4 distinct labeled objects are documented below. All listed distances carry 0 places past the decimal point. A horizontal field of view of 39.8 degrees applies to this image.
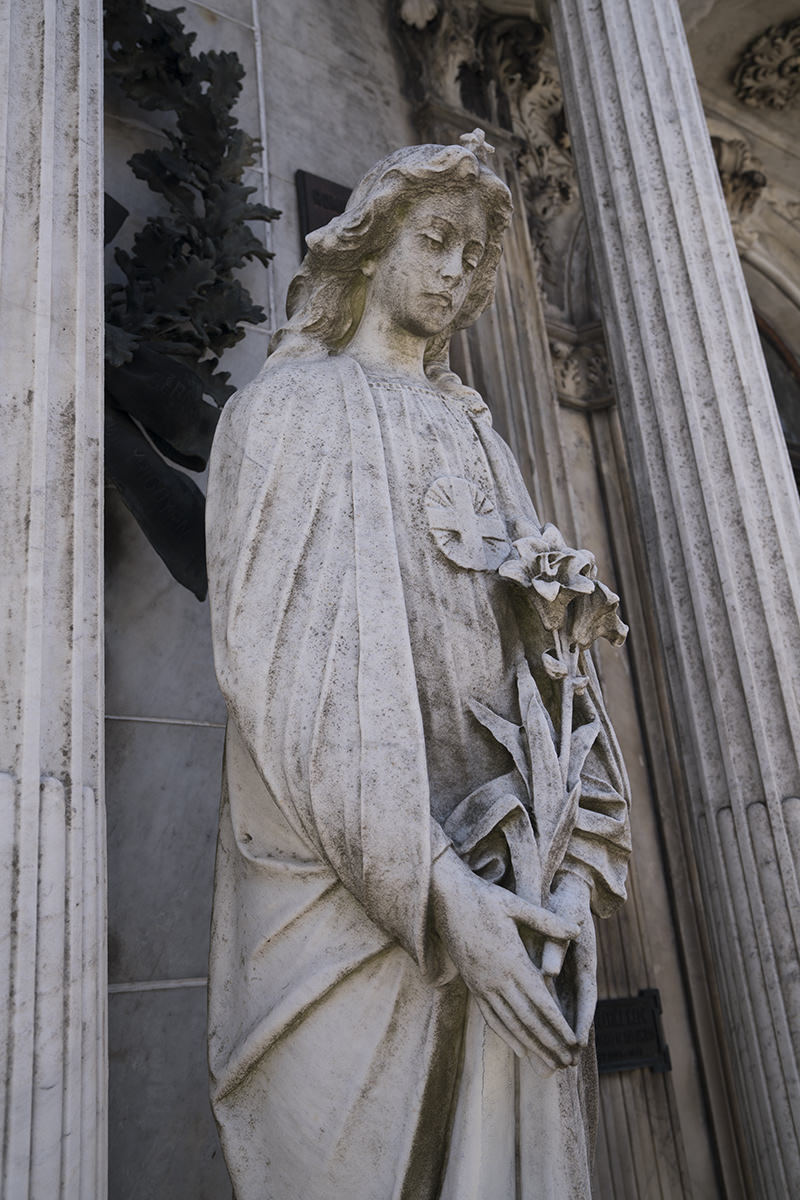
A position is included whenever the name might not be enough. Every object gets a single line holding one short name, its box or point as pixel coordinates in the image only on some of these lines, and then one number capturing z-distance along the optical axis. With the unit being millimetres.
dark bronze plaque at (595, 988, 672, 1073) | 3898
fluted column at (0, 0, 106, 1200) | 1643
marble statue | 1603
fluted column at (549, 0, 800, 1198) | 2721
